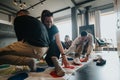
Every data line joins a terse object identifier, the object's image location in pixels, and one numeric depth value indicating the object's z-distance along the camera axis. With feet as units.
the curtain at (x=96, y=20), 20.59
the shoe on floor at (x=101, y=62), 6.65
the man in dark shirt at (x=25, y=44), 4.38
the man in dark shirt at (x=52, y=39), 5.35
